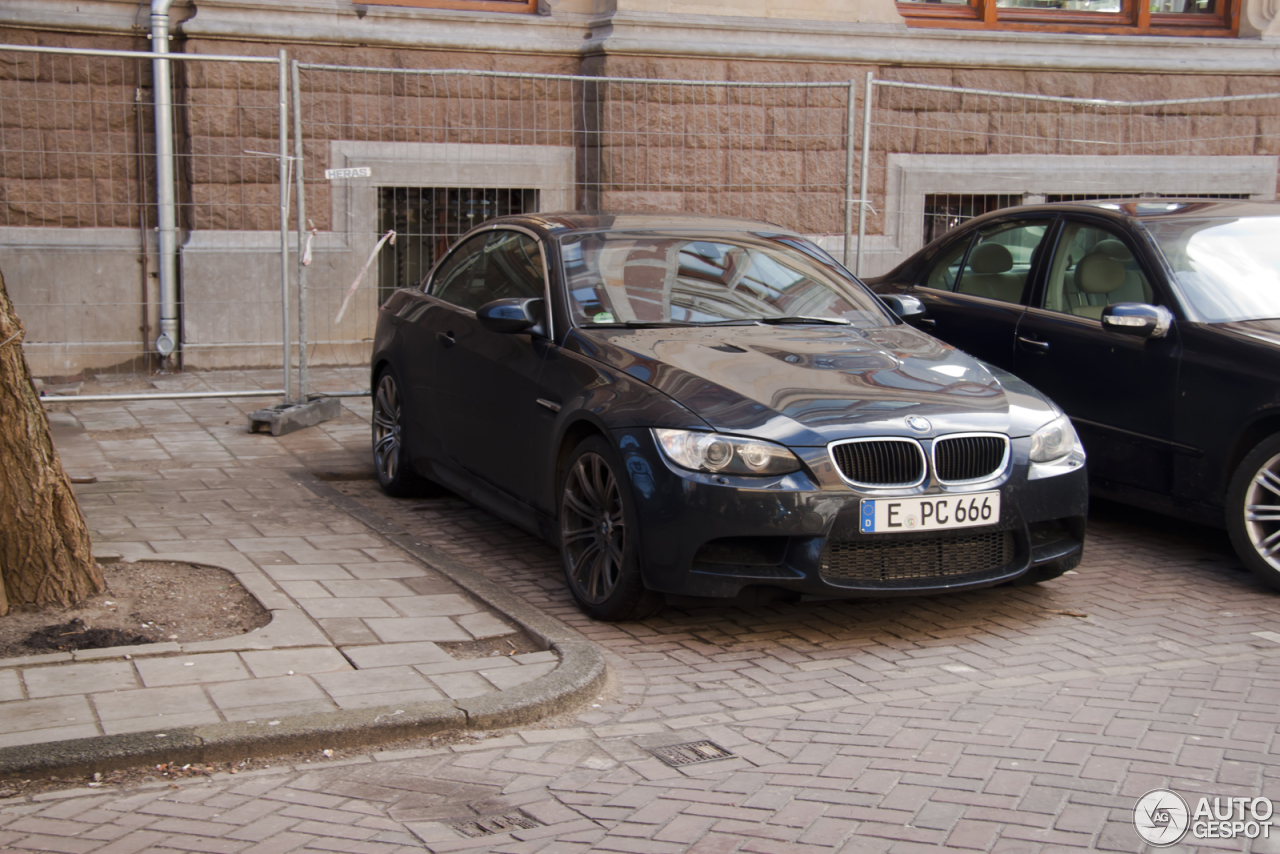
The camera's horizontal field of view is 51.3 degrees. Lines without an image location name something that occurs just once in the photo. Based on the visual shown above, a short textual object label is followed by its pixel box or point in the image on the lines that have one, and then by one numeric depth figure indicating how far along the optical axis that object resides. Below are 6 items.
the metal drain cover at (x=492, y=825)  3.53
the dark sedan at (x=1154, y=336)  5.95
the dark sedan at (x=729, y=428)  4.91
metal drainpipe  11.11
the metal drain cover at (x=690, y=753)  4.04
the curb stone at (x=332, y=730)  3.81
